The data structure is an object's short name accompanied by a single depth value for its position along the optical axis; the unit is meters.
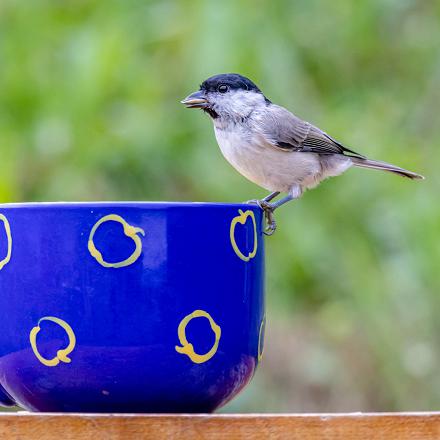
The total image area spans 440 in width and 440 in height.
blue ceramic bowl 2.13
